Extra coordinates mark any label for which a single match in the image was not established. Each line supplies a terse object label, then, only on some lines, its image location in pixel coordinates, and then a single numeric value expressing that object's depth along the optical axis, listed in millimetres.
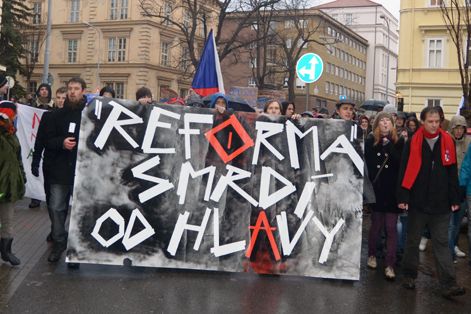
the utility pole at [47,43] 28250
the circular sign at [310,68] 10344
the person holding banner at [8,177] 5941
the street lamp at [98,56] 58406
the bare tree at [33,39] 49031
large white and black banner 5828
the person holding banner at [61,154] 6156
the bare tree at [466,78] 14641
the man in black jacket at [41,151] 6203
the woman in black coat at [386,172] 6301
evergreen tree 42281
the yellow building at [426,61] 39594
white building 104000
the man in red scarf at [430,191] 5637
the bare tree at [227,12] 30819
